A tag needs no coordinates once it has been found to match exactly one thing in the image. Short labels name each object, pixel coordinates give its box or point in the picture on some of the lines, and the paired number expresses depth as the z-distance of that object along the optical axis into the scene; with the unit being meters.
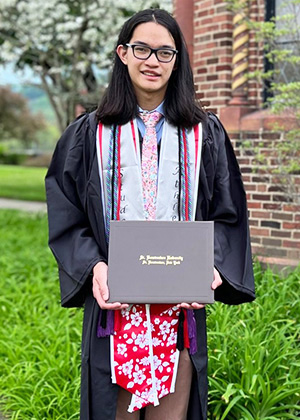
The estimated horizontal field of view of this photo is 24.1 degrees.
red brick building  6.21
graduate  2.43
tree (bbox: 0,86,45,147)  49.91
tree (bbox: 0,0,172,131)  13.06
